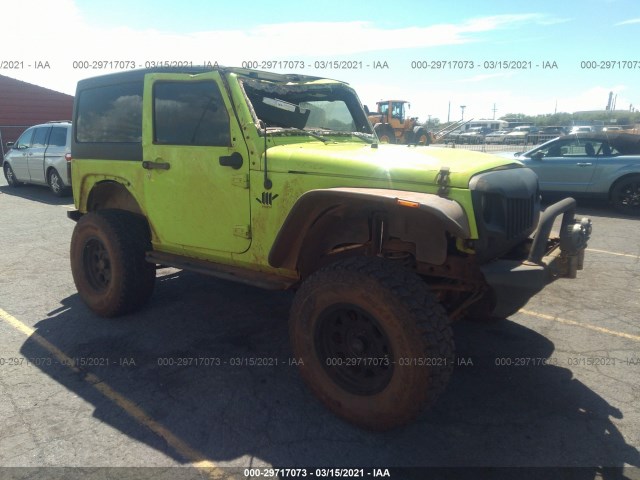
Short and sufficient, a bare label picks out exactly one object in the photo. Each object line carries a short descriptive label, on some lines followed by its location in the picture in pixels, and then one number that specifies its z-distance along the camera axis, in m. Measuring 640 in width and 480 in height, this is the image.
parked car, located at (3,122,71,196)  11.34
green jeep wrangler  2.71
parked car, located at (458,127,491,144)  33.32
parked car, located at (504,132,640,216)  9.30
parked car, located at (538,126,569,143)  24.19
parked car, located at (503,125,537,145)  31.50
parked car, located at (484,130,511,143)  34.49
